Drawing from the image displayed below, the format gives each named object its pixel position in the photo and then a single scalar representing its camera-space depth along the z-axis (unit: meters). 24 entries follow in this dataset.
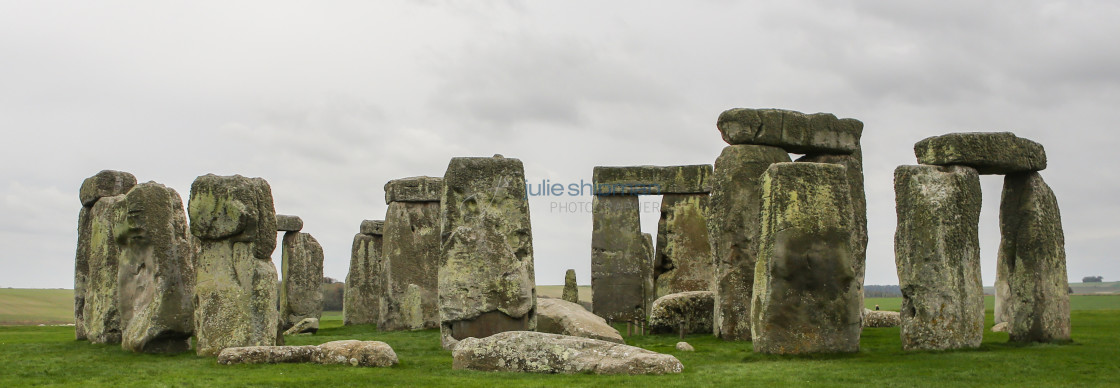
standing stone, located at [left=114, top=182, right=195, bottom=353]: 15.42
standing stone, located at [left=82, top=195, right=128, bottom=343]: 17.64
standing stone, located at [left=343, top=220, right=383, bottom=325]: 27.70
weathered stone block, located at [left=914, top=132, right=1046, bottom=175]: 14.30
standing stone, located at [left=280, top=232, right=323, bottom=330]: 29.31
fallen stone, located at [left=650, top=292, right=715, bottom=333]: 19.11
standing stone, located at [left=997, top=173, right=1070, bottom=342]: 15.10
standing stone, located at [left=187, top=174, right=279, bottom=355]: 14.24
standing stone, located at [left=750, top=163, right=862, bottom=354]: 13.04
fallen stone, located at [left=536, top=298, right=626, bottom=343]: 16.33
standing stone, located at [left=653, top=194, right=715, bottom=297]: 25.25
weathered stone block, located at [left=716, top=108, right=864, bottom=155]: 17.92
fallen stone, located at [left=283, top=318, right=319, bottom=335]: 22.20
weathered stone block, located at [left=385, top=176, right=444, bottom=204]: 24.55
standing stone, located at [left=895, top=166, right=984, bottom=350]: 13.81
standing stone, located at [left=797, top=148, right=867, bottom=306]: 19.70
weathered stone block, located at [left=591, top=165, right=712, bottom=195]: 25.41
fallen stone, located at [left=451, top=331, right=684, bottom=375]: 11.38
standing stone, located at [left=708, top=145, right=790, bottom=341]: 17.36
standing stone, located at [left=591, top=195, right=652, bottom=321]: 24.94
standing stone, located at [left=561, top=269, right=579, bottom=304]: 26.48
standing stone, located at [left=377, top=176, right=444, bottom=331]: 23.94
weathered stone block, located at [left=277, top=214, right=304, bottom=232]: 30.03
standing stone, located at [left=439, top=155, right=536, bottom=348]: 15.38
